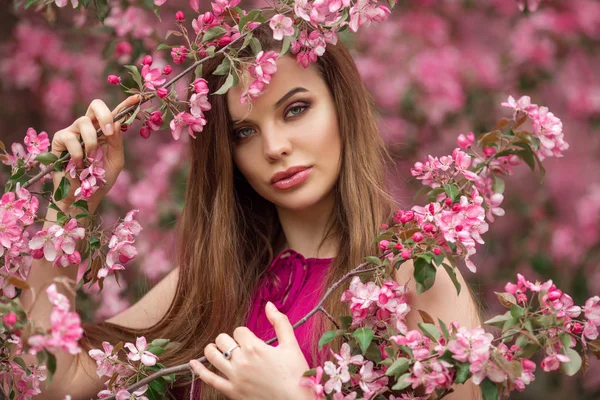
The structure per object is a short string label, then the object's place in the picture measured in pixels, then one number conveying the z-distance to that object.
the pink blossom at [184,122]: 1.62
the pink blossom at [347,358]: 1.50
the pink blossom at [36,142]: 1.61
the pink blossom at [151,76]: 1.59
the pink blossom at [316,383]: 1.48
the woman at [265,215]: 1.67
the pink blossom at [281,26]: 1.59
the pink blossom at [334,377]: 1.48
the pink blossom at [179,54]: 1.62
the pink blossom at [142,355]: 1.57
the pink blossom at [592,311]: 1.50
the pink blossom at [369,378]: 1.51
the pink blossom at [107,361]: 1.59
